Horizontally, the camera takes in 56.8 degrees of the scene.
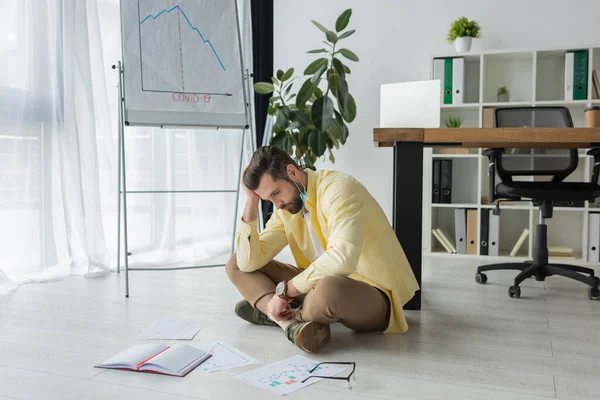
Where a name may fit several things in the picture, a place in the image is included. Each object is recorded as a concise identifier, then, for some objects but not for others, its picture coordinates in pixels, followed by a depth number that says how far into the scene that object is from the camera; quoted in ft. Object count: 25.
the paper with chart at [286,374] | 5.02
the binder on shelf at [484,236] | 12.41
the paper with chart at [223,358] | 5.54
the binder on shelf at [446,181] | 12.62
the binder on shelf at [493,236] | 12.35
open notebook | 5.34
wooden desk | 7.55
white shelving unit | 12.21
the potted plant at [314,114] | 11.08
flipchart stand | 8.66
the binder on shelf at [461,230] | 12.48
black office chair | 8.94
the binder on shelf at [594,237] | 11.83
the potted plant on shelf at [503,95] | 12.64
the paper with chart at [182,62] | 8.82
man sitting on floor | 5.87
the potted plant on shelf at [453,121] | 12.40
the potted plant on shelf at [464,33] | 12.43
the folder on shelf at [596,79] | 11.71
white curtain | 9.02
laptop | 7.99
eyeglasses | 5.10
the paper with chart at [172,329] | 6.47
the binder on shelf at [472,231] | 12.46
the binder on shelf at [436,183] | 12.67
